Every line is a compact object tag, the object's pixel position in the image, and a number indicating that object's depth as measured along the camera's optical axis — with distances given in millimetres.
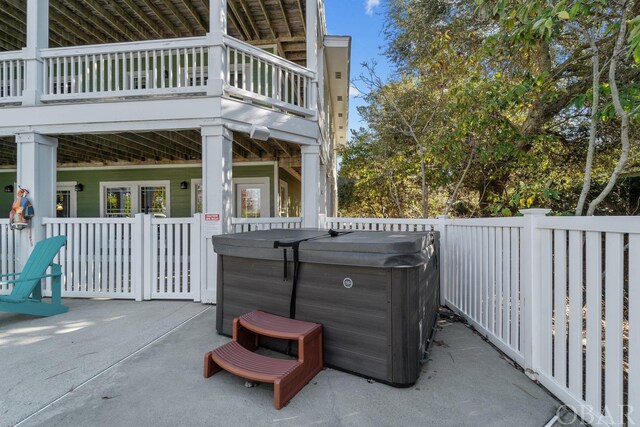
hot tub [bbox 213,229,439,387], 2256
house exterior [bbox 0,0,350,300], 4770
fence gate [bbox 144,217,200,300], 4637
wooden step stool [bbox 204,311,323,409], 2107
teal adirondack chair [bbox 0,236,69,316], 3660
